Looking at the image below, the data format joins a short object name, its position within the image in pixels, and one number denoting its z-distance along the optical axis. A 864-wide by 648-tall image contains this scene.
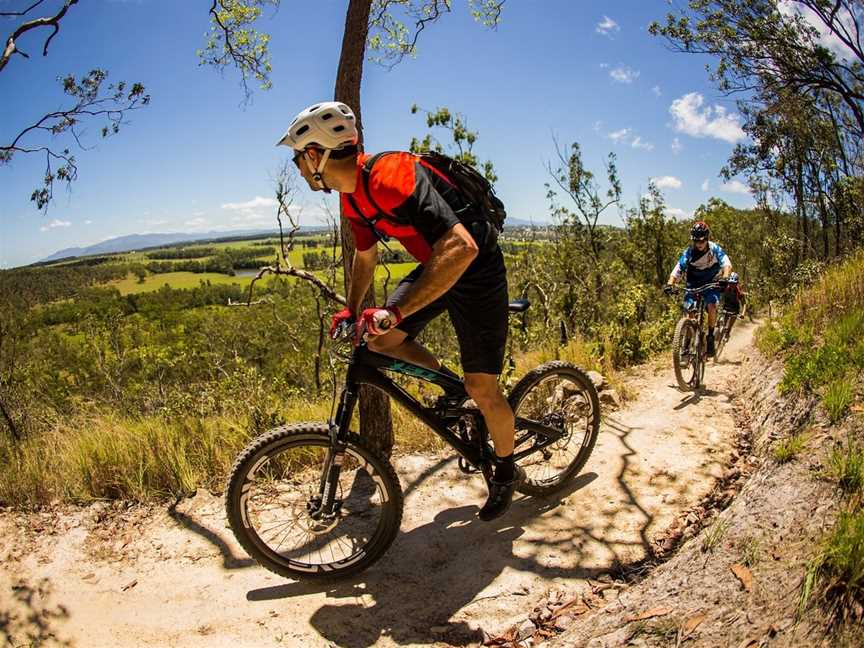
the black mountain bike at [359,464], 3.06
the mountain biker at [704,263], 7.07
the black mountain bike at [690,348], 6.36
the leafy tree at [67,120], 6.44
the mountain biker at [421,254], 2.53
